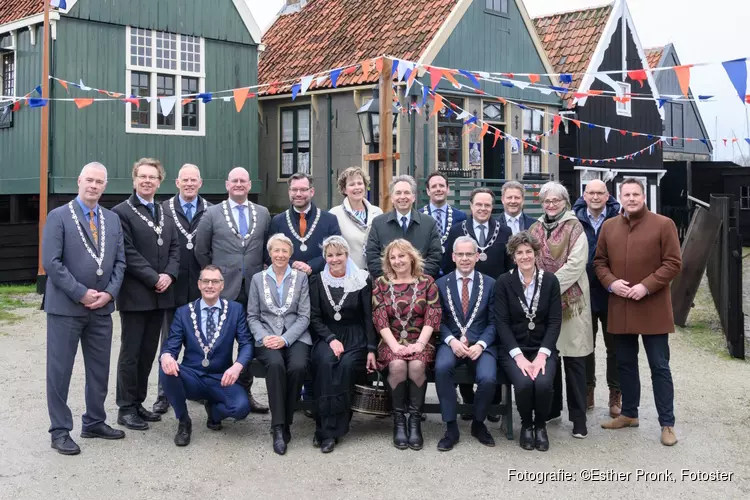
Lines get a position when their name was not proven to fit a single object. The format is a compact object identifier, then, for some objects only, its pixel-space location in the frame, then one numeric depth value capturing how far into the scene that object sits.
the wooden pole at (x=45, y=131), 14.02
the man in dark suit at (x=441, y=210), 7.02
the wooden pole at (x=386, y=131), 9.90
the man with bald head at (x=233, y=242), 6.59
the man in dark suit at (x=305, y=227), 6.65
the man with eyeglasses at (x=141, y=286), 6.21
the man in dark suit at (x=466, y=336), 5.85
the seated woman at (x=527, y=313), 5.93
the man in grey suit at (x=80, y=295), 5.61
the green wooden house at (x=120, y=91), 14.92
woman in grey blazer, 5.88
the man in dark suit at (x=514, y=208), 6.79
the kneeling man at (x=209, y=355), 5.88
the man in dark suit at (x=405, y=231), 6.62
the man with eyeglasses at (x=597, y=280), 6.65
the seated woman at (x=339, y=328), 5.92
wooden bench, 6.02
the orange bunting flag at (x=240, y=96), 11.47
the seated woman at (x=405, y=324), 5.90
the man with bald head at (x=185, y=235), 6.64
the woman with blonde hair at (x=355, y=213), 6.82
